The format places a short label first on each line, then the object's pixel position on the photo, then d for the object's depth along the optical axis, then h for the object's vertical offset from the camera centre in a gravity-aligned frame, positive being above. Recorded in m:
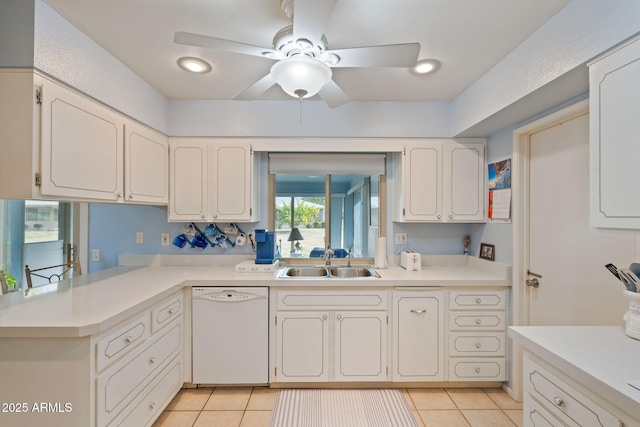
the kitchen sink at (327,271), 2.80 -0.52
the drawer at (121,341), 1.46 -0.66
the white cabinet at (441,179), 2.69 +0.33
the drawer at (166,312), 1.92 -0.66
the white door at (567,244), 1.65 -0.16
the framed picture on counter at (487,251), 2.55 -0.30
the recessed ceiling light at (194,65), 1.99 +1.00
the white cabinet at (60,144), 1.44 +0.37
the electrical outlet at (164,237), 2.93 -0.23
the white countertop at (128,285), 1.39 -0.49
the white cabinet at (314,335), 2.35 -0.92
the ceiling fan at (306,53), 1.32 +0.76
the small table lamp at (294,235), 2.98 -0.20
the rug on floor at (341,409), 2.02 -1.36
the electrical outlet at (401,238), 2.98 -0.22
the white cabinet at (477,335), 2.37 -0.92
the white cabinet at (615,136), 1.12 +0.31
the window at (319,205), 2.96 +0.10
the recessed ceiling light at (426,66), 1.98 +1.00
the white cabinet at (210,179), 2.68 +0.31
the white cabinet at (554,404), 1.04 -0.70
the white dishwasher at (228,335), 2.34 -0.93
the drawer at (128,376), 1.46 -0.89
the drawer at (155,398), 1.66 -1.14
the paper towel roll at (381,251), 2.76 -0.33
